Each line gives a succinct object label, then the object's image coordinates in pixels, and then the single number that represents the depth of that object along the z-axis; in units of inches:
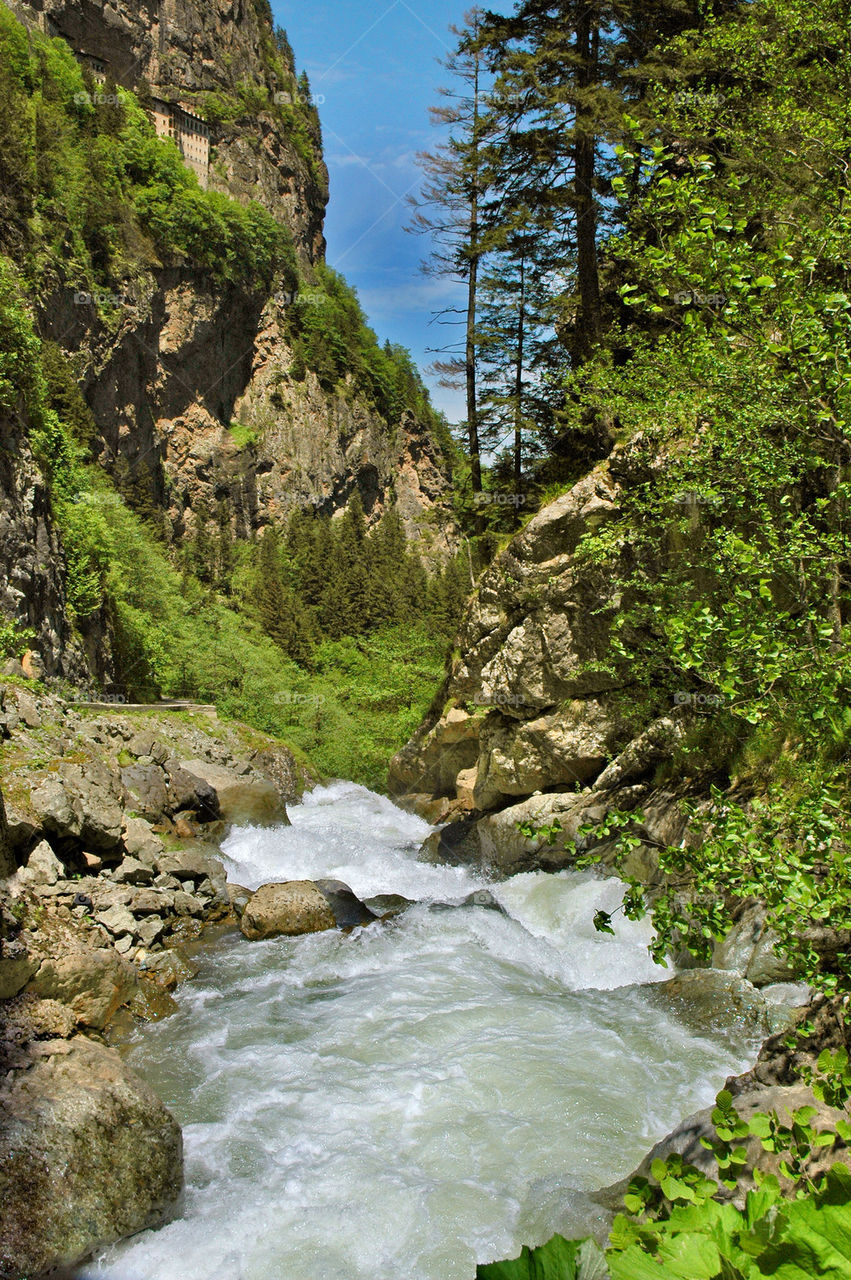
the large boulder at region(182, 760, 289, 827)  685.3
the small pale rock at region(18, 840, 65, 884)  331.9
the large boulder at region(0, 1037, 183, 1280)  171.2
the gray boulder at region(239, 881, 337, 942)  410.0
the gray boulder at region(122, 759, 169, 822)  561.9
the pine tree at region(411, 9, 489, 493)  645.9
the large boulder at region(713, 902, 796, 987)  262.4
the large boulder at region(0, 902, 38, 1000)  251.3
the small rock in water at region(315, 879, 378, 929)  430.6
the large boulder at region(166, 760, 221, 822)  618.8
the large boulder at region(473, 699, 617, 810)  498.6
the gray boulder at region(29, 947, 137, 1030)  276.8
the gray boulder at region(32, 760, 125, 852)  366.9
